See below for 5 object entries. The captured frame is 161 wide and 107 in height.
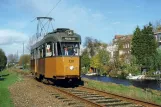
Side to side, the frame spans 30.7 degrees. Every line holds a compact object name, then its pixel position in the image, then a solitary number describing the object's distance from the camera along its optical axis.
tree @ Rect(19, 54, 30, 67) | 115.78
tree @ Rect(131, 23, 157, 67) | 76.44
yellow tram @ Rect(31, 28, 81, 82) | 20.00
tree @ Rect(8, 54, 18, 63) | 159.25
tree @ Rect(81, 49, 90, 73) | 111.19
